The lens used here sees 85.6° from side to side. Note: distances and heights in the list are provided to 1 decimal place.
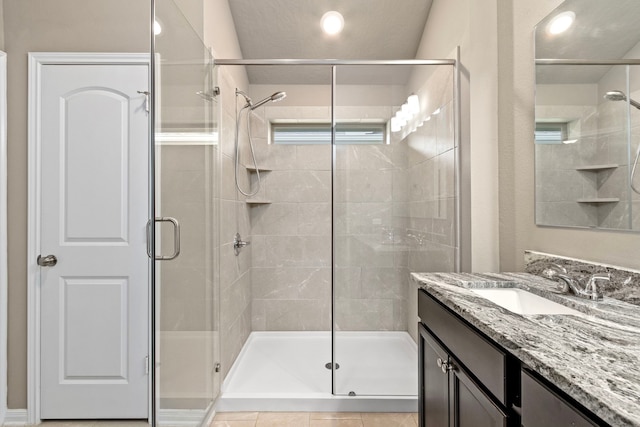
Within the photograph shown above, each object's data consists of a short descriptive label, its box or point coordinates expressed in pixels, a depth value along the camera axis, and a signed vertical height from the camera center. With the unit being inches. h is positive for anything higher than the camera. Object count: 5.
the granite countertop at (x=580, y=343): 22.0 -11.3
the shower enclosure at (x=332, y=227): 57.0 -2.6
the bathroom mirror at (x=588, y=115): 46.9 +15.4
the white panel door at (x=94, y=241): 76.6 -5.9
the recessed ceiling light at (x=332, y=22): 105.3 +59.4
